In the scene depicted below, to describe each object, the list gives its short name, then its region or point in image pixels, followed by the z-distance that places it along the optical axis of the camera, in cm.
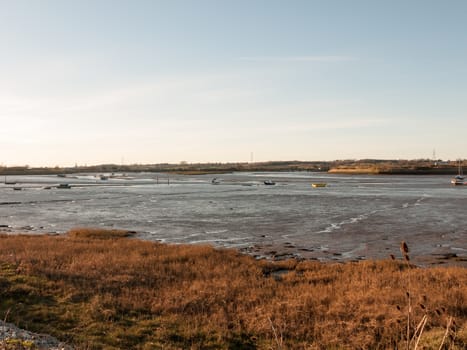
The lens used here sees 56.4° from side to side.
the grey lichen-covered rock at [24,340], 880
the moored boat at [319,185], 10451
